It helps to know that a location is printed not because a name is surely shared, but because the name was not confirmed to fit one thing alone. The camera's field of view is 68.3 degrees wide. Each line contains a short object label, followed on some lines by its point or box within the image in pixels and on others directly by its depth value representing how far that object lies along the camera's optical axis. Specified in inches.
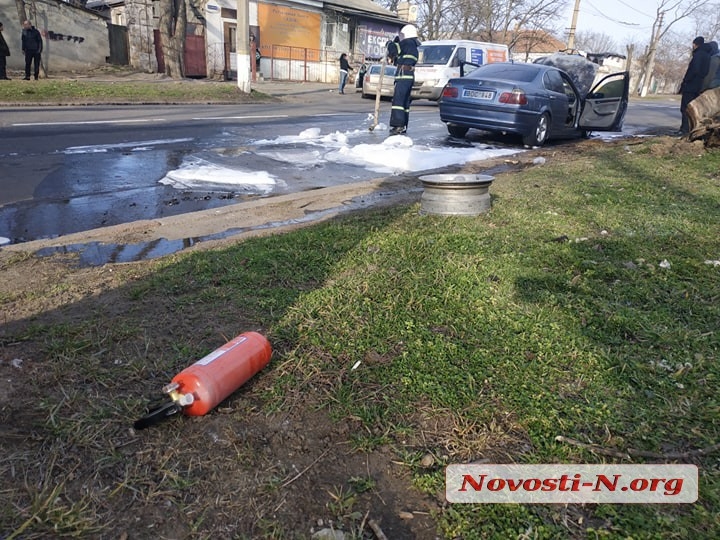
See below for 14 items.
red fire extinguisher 85.4
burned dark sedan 402.6
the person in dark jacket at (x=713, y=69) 453.4
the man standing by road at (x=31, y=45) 708.7
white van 788.6
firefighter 445.7
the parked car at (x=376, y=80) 836.6
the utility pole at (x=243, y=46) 717.3
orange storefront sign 1167.0
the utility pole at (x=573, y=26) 1358.3
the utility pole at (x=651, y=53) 1930.9
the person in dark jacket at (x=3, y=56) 685.3
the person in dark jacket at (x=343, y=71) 1026.7
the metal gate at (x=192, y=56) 1090.7
